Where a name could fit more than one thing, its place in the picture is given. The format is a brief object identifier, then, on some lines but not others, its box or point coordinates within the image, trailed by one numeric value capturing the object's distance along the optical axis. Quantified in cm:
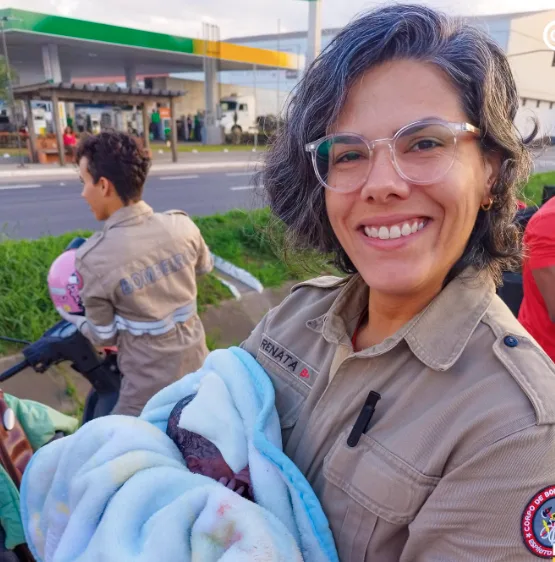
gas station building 1669
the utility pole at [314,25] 954
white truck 3162
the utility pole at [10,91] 1728
